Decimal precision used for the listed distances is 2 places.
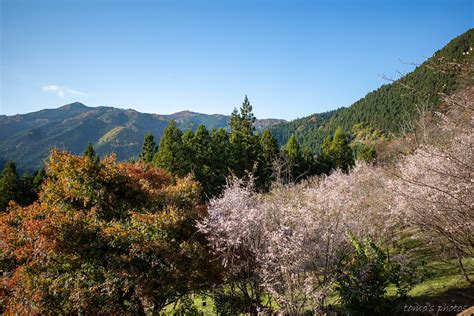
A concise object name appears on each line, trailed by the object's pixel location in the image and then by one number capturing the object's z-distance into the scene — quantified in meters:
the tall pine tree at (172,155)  34.00
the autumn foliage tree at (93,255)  6.45
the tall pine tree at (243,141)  39.84
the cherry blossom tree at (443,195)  5.53
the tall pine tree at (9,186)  34.81
